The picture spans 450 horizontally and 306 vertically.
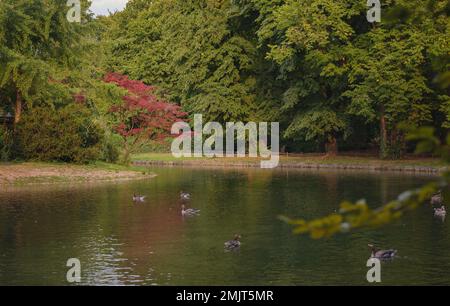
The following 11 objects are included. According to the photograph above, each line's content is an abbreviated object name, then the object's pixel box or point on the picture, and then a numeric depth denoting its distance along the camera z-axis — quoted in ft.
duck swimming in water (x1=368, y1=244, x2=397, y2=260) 61.67
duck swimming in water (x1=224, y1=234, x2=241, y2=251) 67.16
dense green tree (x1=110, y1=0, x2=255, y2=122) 213.87
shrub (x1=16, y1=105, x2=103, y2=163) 137.28
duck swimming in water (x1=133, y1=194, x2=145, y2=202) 104.17
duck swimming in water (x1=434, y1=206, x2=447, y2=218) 88.88
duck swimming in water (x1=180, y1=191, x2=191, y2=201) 108.17
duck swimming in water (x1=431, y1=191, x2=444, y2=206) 101.45
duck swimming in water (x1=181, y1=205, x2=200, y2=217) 91.04
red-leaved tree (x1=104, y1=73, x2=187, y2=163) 176.55
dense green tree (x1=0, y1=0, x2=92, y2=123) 128.57
